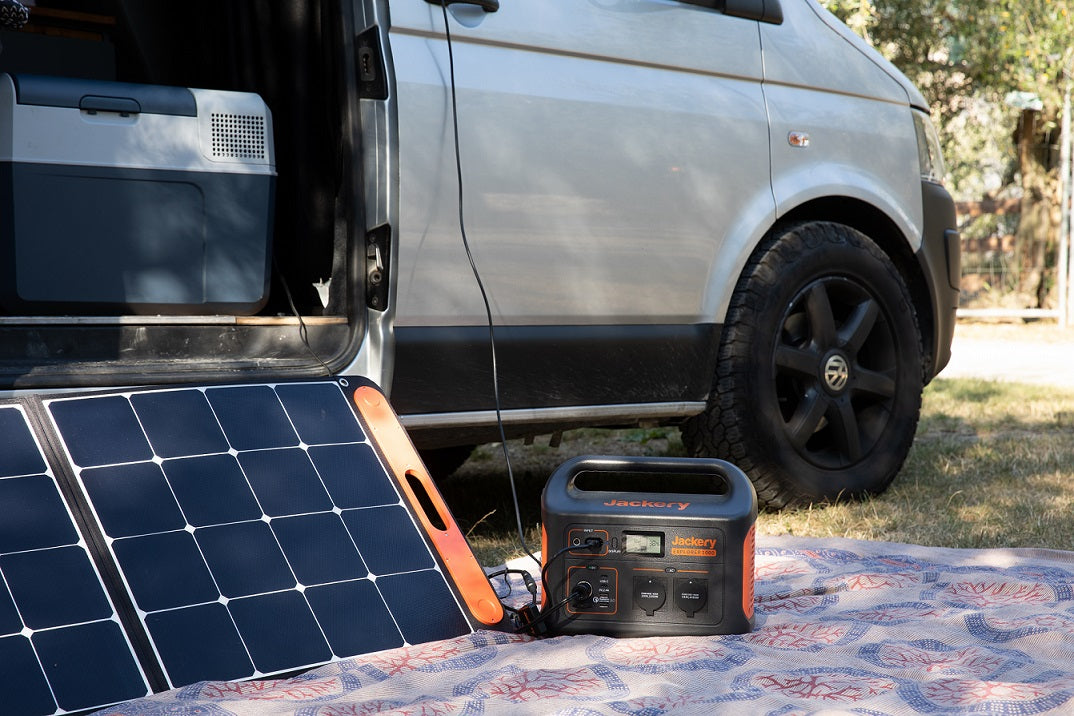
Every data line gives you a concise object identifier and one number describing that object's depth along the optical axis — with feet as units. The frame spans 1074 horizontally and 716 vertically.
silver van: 8.23
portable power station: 6.88
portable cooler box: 8.04
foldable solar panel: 5.96
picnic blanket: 5.61
